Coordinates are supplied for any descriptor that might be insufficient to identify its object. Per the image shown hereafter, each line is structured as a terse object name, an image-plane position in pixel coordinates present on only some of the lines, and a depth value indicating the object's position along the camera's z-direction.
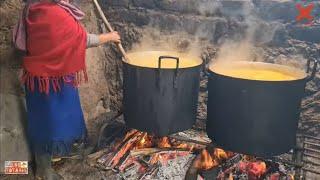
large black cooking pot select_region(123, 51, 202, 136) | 2.11
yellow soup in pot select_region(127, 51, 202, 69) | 2.32
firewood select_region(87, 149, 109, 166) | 2.37
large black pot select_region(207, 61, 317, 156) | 1.92
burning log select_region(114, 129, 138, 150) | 2.48
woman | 1.82
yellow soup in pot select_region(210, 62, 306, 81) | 2.10
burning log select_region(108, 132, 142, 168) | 2.32
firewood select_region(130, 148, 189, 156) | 2.38
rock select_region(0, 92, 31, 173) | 2.18
